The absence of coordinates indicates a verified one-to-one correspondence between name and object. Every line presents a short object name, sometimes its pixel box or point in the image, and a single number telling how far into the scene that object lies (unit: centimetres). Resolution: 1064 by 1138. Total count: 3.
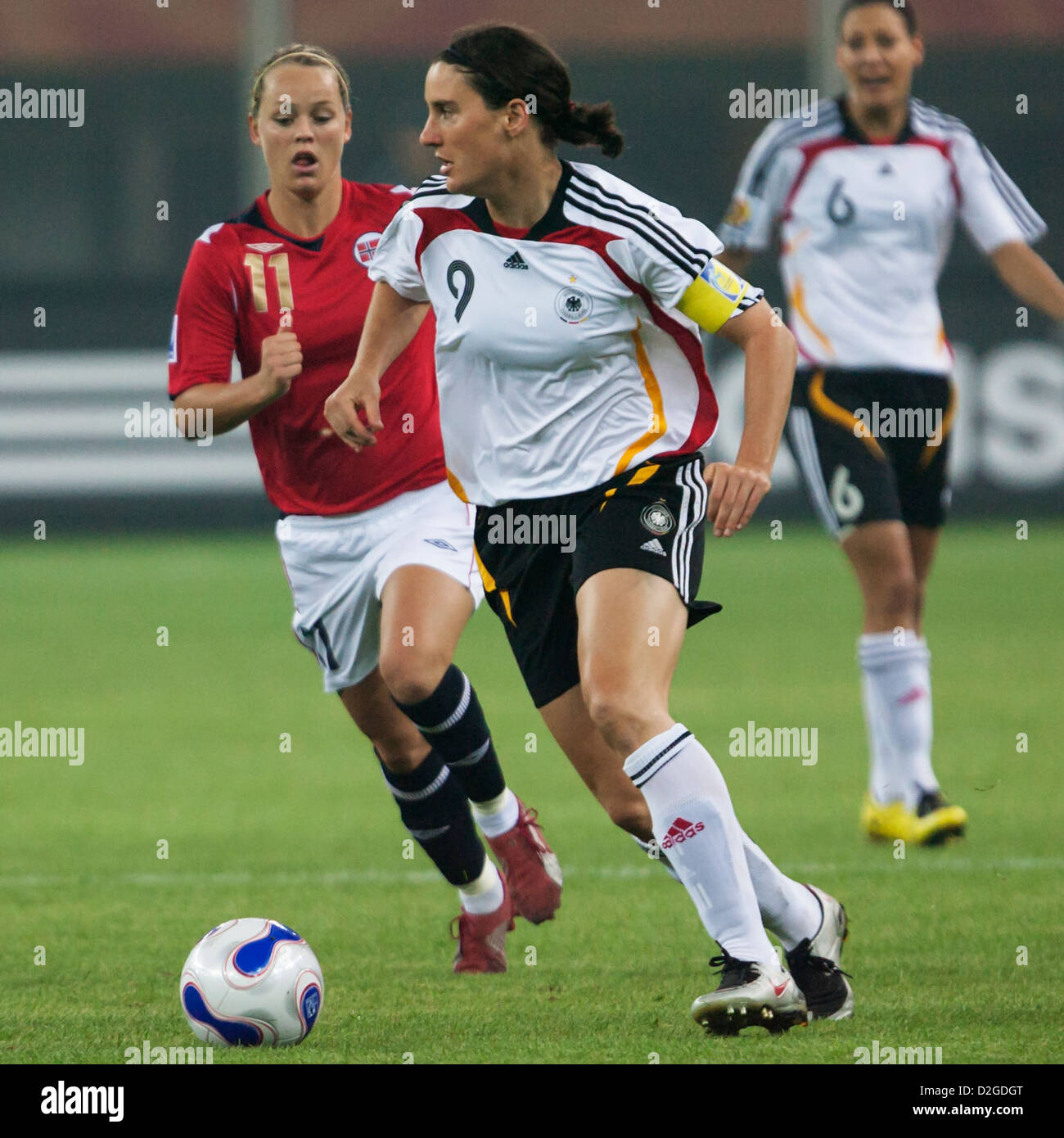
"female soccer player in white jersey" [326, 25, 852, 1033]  843
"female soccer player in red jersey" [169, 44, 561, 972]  1070
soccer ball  857
